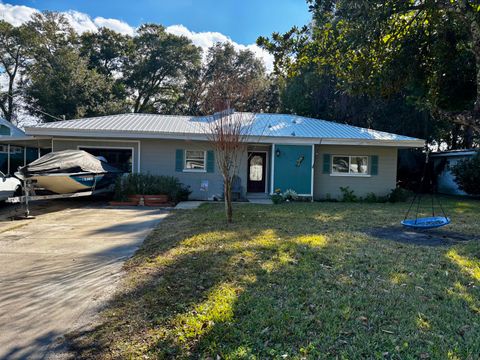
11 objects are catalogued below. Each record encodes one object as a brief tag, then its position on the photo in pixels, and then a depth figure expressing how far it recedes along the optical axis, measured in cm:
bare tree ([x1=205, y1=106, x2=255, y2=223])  833
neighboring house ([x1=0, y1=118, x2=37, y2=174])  2125
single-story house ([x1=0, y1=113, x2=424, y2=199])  1345
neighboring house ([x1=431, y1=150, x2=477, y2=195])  1880
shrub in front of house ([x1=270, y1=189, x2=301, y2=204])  1357
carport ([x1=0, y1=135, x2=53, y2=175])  1470
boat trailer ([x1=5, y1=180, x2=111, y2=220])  898
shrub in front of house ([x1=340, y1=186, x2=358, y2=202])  1452
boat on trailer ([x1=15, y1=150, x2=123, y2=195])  974
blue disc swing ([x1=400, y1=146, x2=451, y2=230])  744
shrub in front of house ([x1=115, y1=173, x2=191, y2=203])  1262
